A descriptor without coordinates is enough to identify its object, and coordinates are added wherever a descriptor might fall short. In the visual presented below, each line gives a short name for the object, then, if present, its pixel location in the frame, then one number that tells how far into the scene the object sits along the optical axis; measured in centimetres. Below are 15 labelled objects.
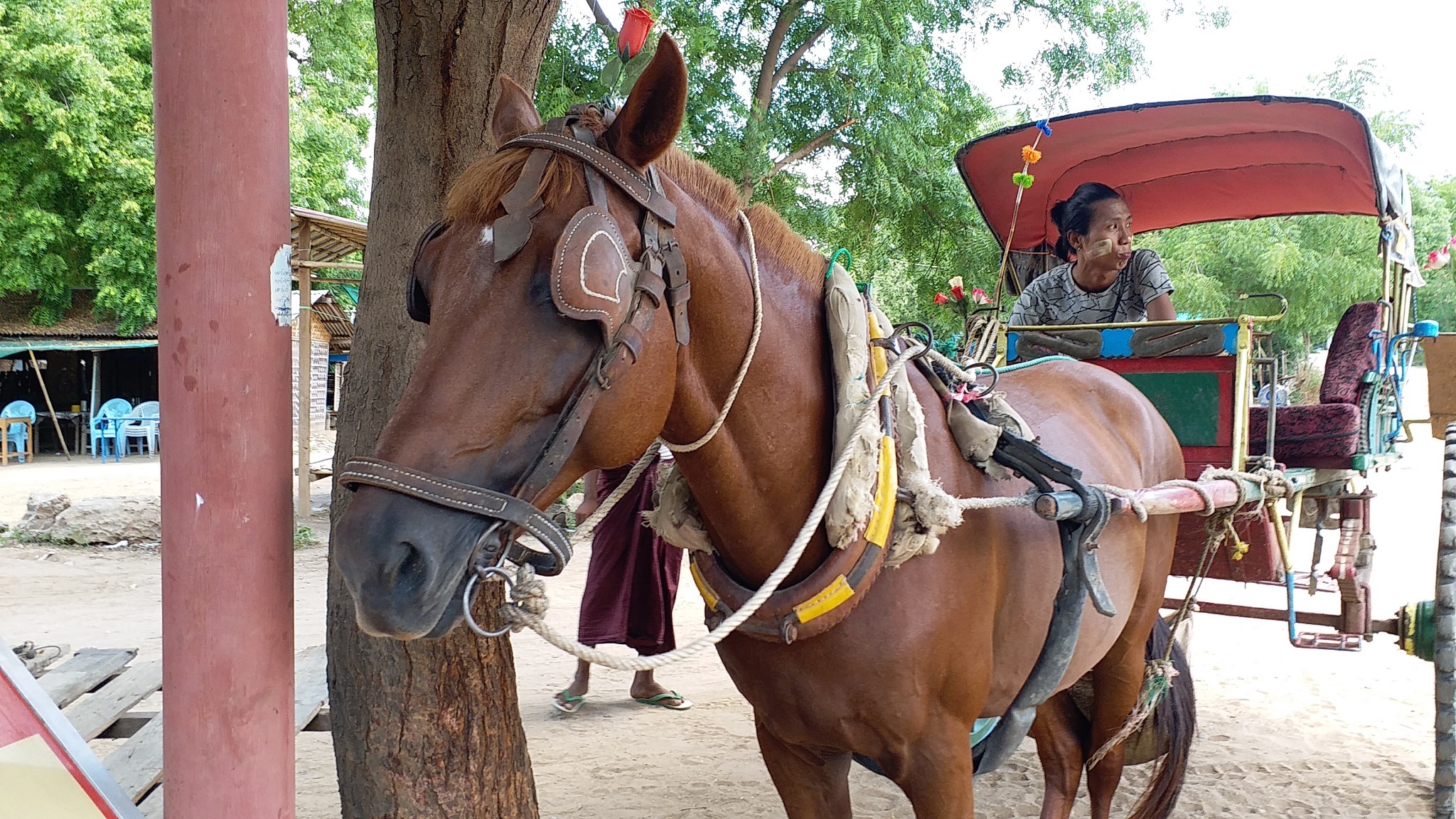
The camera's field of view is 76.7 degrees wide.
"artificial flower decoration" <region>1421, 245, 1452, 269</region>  412
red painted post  130
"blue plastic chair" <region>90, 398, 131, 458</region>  1638
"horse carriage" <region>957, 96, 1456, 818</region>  316
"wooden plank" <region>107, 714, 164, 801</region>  232
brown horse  120
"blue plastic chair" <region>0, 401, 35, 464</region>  1598
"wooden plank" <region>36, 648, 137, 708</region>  285
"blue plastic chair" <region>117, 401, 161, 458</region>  1639
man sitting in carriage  379
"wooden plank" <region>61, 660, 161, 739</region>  272
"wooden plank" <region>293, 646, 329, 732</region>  268
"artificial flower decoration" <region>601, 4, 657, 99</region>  162
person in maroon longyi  408
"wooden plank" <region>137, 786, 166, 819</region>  230
